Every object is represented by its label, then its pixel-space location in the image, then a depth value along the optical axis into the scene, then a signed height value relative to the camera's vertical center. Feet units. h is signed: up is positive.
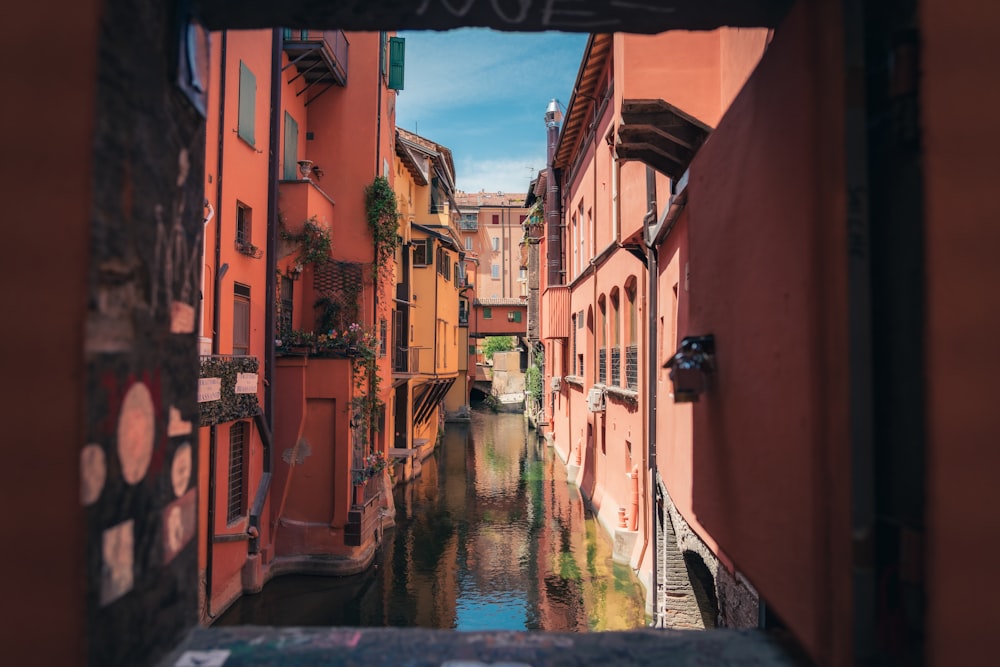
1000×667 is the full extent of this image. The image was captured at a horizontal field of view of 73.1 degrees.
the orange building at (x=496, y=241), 201.98 +35.94
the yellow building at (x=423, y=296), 72.33 +7.92
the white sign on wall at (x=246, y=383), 35.84 -1.36
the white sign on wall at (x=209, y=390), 31.14 -1.51
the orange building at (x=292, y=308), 35.45 +3.31
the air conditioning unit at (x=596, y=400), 57.82 -3.42
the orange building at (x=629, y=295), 24.73 +5.38
